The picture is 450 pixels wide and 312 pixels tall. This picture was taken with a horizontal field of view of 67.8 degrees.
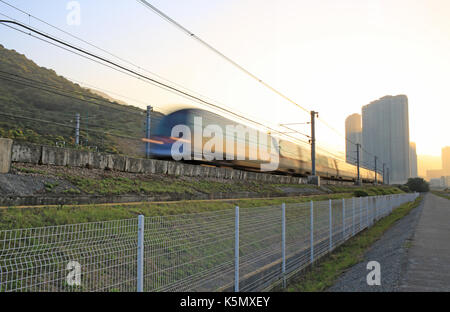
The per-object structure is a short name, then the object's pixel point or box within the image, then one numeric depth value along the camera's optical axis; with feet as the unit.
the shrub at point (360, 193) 91.49
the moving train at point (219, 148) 51.70
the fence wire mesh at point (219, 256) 13.65
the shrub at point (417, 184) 392.27
